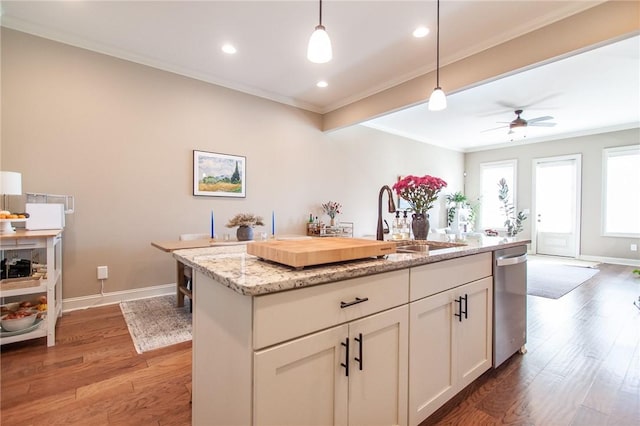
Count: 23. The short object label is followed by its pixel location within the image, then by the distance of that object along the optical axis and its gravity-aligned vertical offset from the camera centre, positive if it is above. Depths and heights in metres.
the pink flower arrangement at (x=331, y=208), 5.02 +0.06
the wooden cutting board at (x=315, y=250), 1.00 -0.15
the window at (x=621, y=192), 5.77 +0.46
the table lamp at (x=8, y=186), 2.13 +0.17
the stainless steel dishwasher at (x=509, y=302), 1.87 -0.61
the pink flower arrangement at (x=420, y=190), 1.86 +0.15
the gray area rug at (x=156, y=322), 2.34 -1.04
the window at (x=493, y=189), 7.48 +0.64
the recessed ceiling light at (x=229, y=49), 3.11 +1.77
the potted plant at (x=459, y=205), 7.61 +0.18
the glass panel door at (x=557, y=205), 6.49 +0.21
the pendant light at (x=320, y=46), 1.68 +0.97
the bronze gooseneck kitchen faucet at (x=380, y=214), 1.73 -0.01
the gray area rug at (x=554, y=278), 3.91 -1.03
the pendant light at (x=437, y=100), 2.36 +0.92
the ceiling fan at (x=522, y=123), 4.86 +1.57
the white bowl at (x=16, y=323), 2.13 -0.85
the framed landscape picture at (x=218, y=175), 3.70 +0.48
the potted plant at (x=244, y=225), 3.10 -0.15
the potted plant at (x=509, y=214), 6.94 -0.01
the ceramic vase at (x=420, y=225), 1.98 -0.09
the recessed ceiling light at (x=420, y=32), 2.80 +1.77
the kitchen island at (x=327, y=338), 0.88 -0.47
